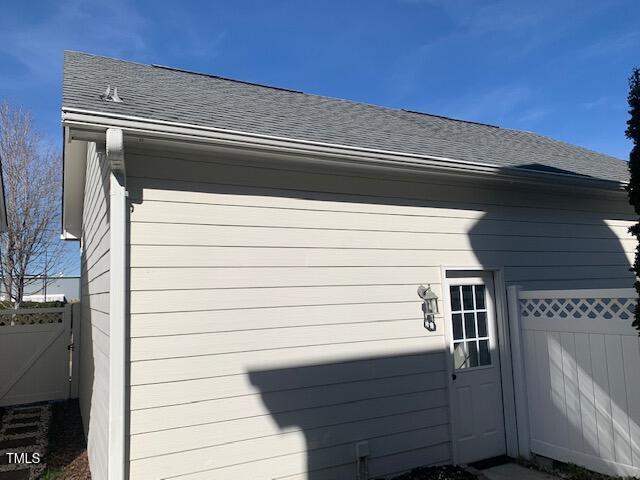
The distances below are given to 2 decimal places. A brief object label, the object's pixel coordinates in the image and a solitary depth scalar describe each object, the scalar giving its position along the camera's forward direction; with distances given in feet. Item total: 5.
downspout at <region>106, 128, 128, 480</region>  10.28
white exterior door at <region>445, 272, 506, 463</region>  15.60
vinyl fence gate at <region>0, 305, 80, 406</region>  25.76
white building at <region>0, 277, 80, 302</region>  75.99
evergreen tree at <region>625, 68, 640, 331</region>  12.88
